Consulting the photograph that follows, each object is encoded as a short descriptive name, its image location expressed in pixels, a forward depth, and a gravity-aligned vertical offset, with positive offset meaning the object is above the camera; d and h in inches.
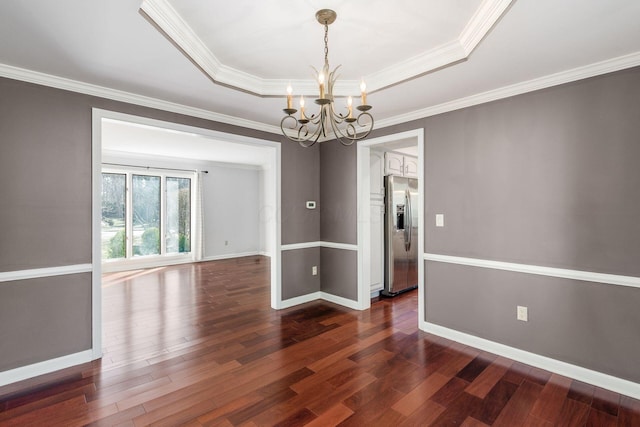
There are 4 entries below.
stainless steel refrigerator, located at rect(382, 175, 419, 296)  182.7 -9.6
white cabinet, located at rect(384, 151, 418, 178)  188.7 +32.8
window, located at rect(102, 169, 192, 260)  263.6 +3.4
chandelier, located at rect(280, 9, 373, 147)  68.5 +28.0
